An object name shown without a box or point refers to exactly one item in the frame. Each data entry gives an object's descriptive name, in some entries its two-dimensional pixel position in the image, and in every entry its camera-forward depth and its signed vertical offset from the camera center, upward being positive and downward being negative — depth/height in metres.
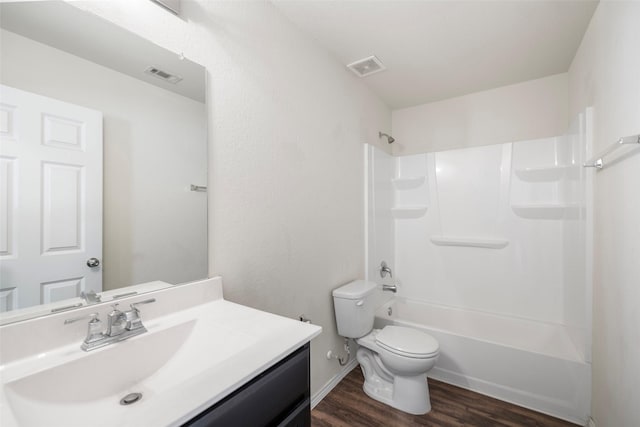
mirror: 0.77 +0.18
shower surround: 1.85 -0.41
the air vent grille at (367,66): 2.13 +1.20
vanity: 0.60 -0.41
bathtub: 1.76 -1.05
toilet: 1.80 -0.94
